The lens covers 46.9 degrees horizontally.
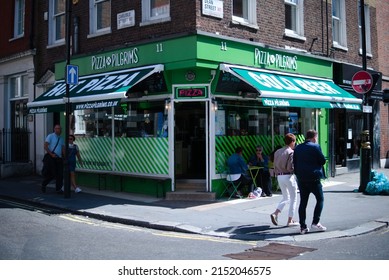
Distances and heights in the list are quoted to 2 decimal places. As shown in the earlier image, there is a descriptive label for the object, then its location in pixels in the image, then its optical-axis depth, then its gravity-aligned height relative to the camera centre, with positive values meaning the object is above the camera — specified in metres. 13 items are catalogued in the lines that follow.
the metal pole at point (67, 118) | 11.73 +0.69
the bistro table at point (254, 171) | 12.19 -0.76
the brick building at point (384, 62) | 19.77 +3.65
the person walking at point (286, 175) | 8.52 -0.60
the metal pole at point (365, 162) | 12.73 -0.54
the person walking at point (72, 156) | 12.55 -0.32
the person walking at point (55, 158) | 12.77 -0.39
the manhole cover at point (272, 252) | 6.66 -1.69
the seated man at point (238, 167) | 11.70 -0.61
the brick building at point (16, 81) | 17.39 +2.64
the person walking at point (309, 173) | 7.94 -0.53
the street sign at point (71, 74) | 11.59 +1.83
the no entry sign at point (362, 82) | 12.55 +1.73
